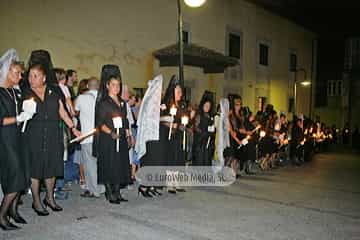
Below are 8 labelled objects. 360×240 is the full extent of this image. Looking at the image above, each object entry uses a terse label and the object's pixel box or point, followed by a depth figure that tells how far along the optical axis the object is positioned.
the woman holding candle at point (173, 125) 7.77
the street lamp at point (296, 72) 28.33
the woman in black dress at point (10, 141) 5.05
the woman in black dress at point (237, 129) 10.46
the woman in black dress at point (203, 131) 9.34
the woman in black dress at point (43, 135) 5.75
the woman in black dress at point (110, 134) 6.74
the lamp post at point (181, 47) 9.67
